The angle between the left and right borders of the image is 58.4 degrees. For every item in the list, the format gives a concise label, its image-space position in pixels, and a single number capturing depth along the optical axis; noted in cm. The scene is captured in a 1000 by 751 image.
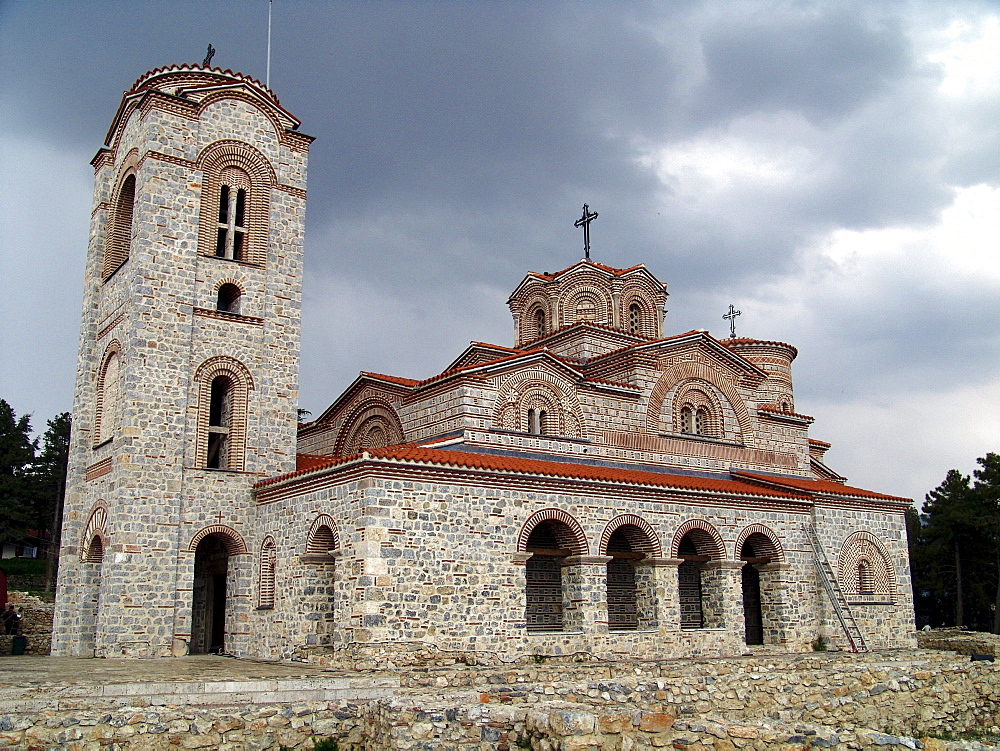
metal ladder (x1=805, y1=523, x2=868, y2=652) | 1892
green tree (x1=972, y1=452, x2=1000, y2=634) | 3104
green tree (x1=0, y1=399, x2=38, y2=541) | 3569
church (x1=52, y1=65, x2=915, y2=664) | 1480
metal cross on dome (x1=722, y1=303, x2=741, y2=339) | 3019
